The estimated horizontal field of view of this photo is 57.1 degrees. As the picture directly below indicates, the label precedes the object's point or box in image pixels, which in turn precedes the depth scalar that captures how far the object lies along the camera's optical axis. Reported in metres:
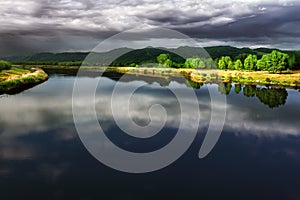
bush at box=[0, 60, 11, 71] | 66.31
